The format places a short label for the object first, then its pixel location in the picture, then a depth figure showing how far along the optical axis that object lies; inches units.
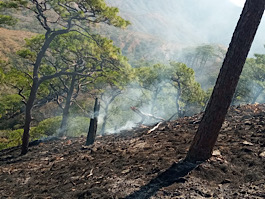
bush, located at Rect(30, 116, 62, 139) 757.3
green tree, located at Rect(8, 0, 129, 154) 389.4
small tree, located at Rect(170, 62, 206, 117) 805.2
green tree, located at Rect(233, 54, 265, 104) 1002.5
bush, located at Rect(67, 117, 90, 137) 772.4
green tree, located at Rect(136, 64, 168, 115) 867.4
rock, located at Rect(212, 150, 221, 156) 174.2
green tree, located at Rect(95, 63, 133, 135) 491.9
